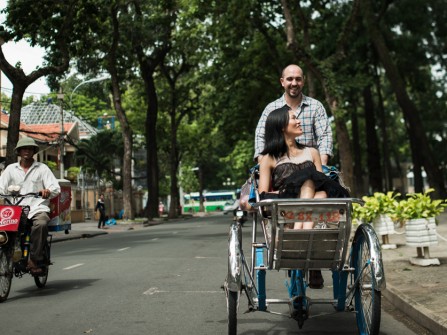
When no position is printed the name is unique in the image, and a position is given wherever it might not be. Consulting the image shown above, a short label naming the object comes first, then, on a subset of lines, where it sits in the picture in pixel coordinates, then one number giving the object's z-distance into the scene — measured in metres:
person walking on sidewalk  35.53
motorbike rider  8.64
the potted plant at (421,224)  10.12
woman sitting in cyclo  5.56
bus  103.44
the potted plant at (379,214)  12.95
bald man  6.16
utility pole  34.38
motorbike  8.34
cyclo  4.96
